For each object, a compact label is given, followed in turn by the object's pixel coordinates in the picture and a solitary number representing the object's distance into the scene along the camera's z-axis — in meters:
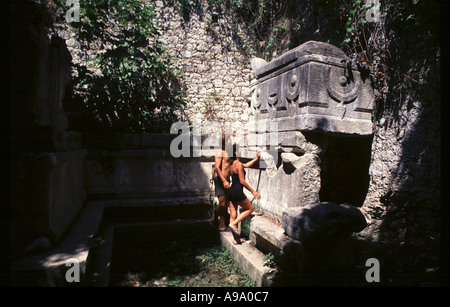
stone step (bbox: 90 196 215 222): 3.94
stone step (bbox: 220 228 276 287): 2.41
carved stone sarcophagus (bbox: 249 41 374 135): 2.84
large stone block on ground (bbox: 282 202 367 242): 2.29
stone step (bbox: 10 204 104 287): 1.66
